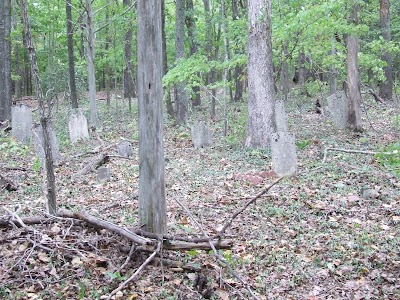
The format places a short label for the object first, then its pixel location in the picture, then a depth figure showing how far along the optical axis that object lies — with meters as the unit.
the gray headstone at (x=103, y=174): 8.60
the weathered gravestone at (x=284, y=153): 8.42
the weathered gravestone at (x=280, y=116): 12.86
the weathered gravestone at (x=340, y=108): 13.05
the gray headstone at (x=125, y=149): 10.84
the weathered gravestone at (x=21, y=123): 13.02
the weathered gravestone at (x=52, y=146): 10.08
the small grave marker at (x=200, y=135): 12.16
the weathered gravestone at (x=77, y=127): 13.81
